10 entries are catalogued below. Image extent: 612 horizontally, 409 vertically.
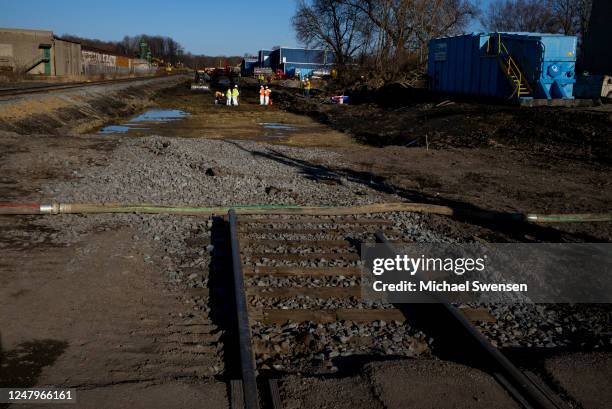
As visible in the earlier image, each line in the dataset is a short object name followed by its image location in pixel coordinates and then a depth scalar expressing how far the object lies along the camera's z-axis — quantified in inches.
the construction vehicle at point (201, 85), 2500.0
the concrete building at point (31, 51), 2864.2
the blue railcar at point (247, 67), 4244.6
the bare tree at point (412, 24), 1924.2
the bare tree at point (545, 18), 2620.6
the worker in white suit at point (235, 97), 1691.7
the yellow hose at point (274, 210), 333.4
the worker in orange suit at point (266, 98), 1798.0
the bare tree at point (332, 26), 2347.4
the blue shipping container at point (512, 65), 956.0
